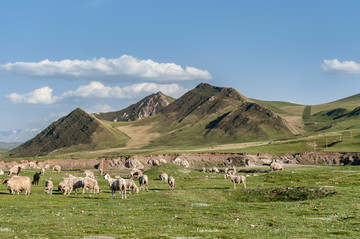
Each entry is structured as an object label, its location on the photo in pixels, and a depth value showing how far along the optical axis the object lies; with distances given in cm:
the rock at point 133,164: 15700
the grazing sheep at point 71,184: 5006
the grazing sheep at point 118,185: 4641
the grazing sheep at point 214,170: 11069
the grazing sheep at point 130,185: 5144
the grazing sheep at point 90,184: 5056
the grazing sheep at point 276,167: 9581
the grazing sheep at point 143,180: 5691
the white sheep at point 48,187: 4972
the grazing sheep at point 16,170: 7169
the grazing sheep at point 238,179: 5906
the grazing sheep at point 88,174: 7244
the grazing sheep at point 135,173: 7411
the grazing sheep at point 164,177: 7612
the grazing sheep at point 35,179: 6390
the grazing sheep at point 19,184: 4631
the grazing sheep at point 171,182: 5822
